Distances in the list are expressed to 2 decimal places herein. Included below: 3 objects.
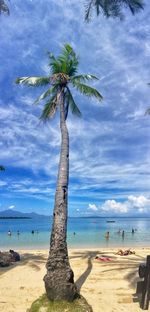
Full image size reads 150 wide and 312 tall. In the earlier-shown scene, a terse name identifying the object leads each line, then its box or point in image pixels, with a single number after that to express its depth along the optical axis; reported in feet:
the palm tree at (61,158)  17.77
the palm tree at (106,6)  24.22
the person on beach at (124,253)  44.51
